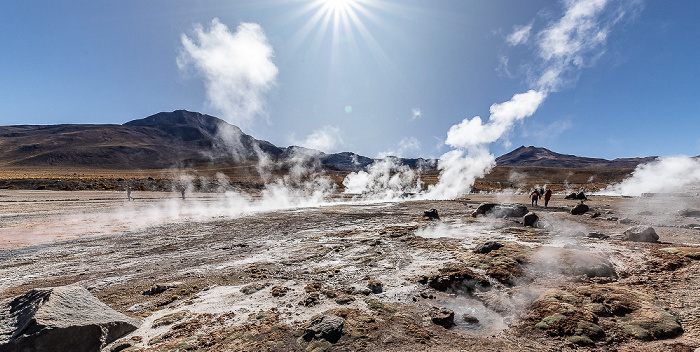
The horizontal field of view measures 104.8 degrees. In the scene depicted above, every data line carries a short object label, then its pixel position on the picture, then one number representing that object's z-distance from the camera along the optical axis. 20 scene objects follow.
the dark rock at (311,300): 6.77
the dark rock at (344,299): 6.85
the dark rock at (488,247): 10.50
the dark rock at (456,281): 7.68
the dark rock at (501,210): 21.06
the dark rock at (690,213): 18.10
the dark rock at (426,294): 7.17
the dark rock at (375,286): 7.63
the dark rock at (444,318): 5.81
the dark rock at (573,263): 7.70
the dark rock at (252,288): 7.64
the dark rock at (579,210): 21.75
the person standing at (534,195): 28.97
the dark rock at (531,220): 17.20
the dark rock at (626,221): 16.42
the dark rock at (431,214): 21.81
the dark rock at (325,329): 5.12
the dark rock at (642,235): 11.23
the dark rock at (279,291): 7.40
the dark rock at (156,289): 7.68
